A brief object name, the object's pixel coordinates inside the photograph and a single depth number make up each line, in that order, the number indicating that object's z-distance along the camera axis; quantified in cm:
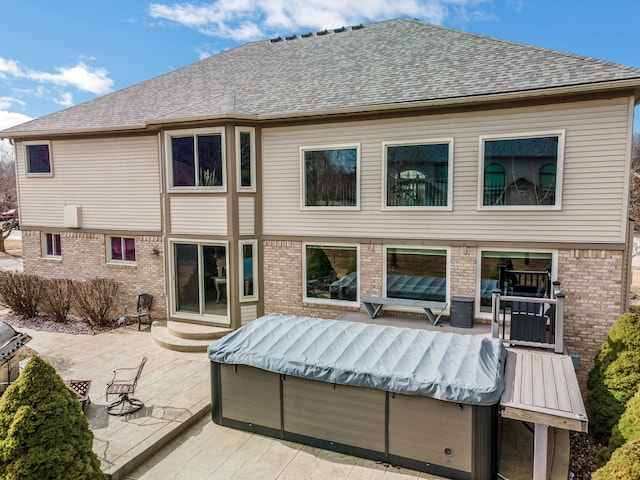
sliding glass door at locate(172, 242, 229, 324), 1102
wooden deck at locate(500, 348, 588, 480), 495
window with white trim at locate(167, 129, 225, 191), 1063
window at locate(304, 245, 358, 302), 1037
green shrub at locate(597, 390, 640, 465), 515
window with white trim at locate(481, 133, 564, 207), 838
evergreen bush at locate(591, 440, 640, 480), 361
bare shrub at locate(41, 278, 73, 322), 1232
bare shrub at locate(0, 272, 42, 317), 1269
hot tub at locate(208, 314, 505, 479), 536
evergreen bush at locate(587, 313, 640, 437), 646
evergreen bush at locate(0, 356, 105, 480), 428
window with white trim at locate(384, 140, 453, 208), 927
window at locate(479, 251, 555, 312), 864
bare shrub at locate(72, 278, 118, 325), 1202
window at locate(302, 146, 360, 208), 1012
